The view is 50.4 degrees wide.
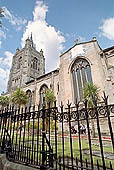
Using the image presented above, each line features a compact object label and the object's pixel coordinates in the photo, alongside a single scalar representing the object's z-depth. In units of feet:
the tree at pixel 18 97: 78.63
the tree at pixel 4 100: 108.23
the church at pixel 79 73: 58.23
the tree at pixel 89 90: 47.80
